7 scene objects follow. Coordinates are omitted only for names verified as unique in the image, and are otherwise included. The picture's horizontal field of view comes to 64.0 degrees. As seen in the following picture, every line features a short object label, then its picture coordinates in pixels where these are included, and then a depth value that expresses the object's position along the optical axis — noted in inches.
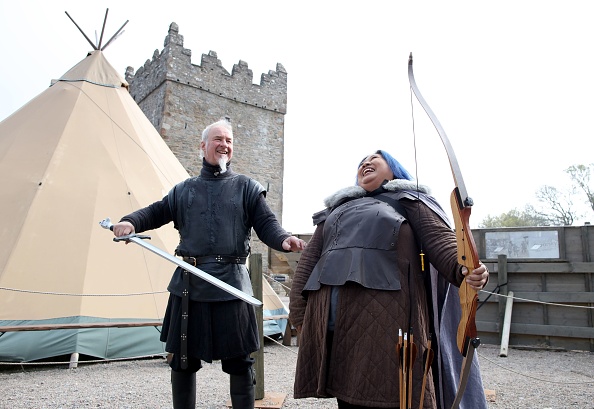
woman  59.7
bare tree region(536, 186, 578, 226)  993.3
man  74.5
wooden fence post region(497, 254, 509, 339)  231.2
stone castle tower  641.0
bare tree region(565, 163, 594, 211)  981.5
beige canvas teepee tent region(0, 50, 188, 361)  165.9
